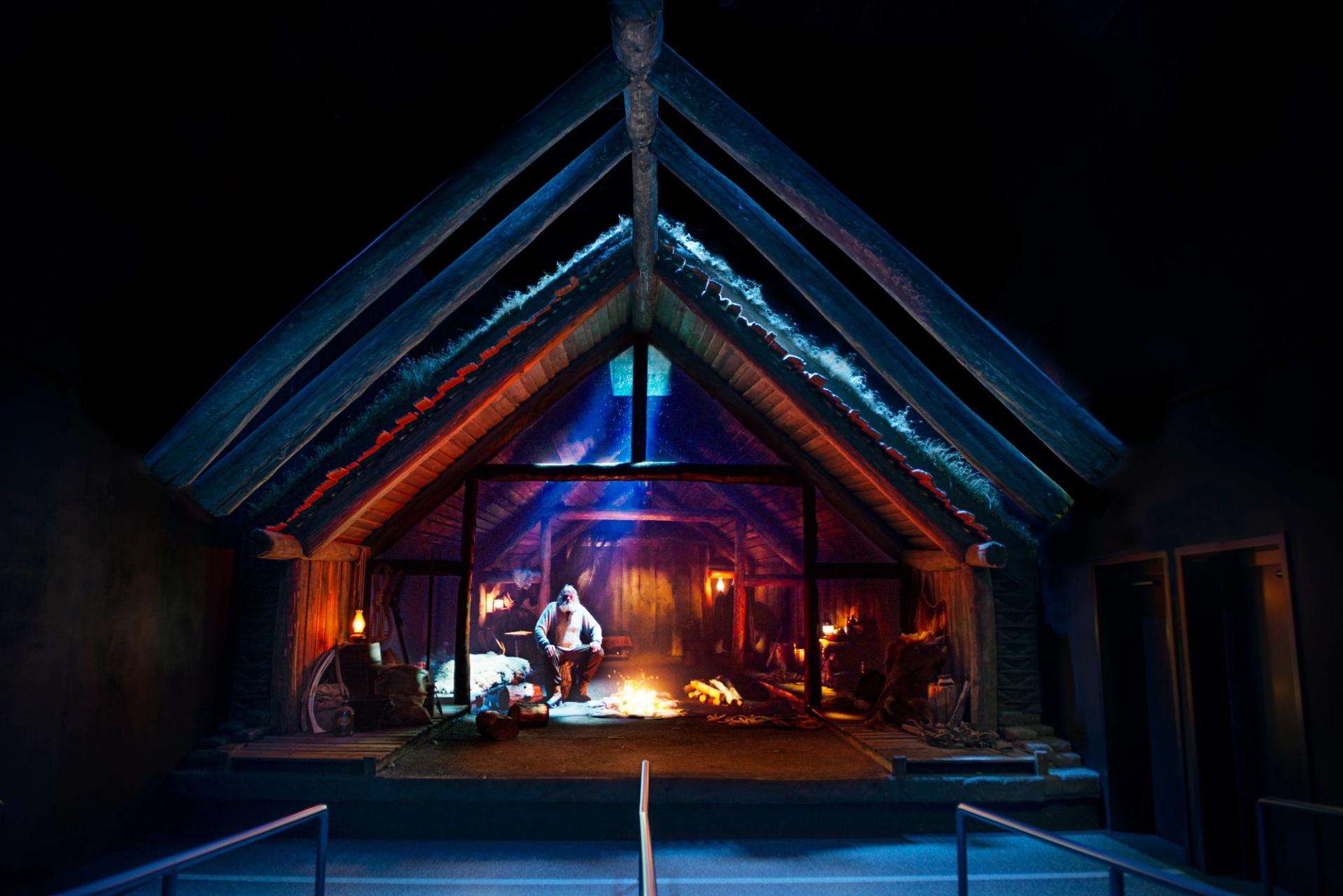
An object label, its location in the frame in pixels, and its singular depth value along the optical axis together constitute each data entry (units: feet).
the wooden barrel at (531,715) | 26.68
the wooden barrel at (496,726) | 24.08
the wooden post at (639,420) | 28.32
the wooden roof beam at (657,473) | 28.71
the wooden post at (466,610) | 28.84
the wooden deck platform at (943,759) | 19.67
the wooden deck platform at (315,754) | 19.34
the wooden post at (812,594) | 28.66
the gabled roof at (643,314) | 16.16
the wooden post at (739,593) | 42.70
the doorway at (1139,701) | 17.98
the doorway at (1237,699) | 14.65
